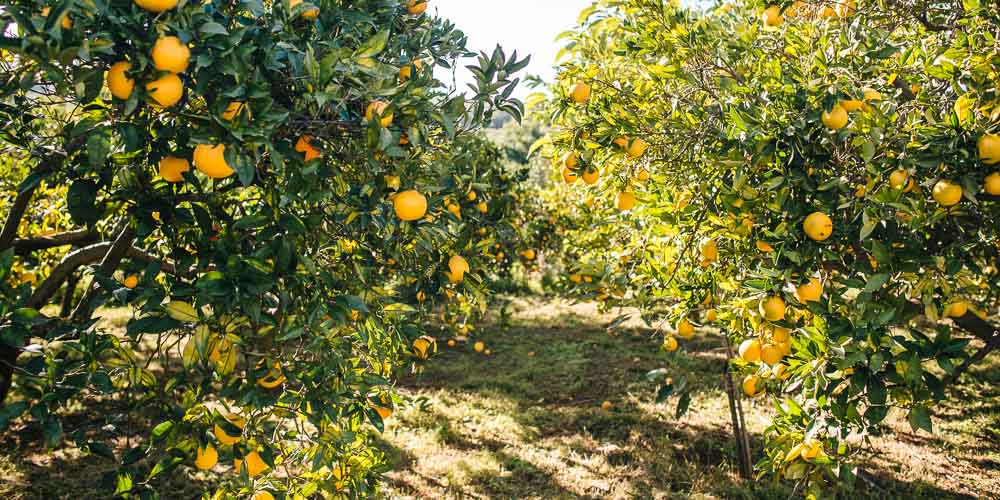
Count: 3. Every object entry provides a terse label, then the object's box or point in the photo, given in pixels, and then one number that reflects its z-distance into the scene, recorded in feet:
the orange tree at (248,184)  4.17
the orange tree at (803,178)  5.83
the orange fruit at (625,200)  8.89
